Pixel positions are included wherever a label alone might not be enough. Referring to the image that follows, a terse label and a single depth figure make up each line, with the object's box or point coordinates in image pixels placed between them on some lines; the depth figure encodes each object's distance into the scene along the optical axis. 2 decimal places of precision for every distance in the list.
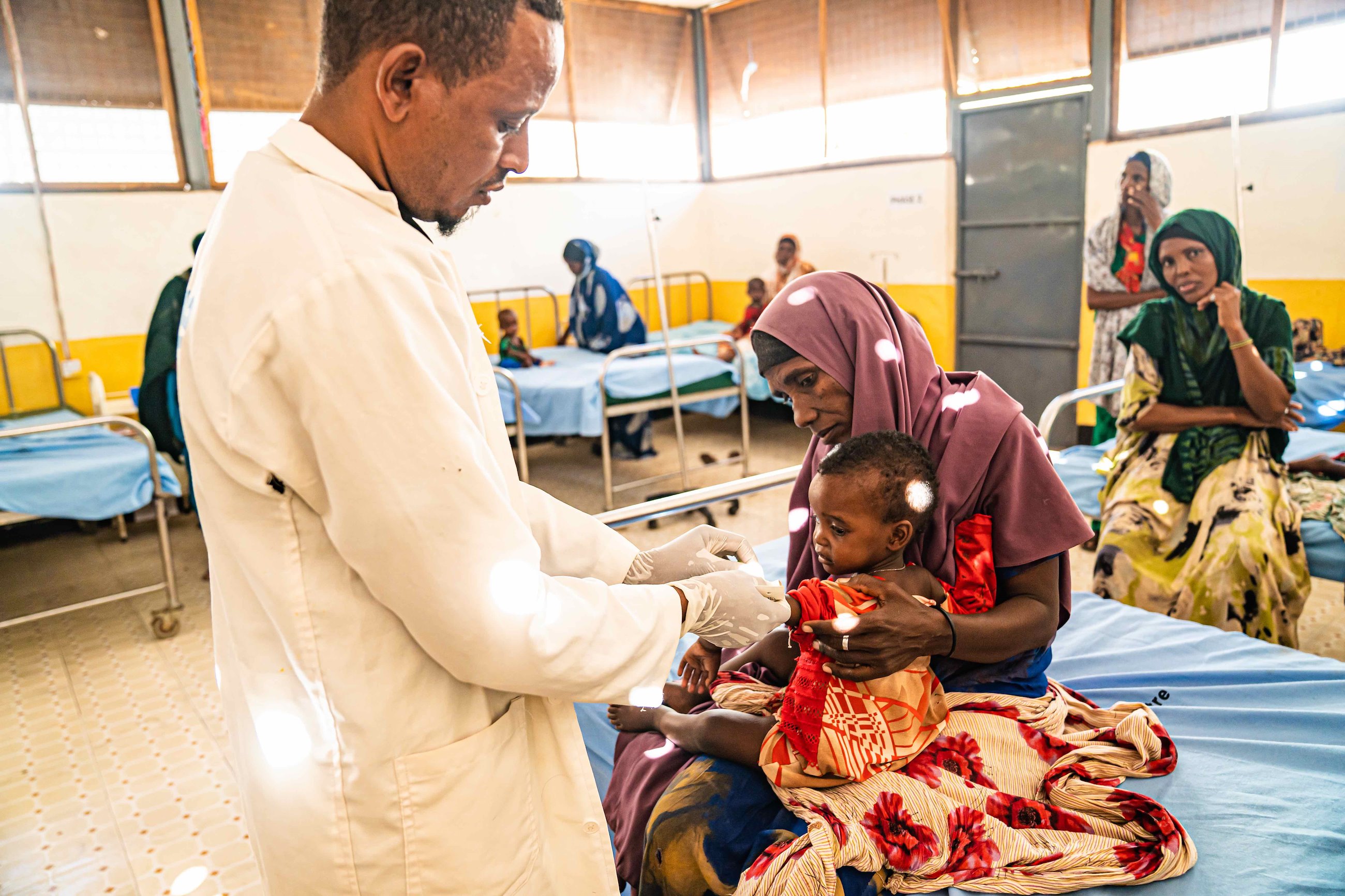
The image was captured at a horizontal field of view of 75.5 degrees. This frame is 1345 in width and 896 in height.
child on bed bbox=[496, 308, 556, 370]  6.49
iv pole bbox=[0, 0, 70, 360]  5.36
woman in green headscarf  2.77
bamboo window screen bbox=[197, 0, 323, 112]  6.19
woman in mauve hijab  1.47
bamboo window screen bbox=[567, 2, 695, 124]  8.08
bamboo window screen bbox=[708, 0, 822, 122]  7.95
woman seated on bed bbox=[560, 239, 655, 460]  6.41
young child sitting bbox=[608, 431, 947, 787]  1.47
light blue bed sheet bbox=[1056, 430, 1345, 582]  2.85
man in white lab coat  0.87
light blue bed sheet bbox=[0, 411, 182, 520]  3.88
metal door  6.30
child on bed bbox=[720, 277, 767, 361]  6.22
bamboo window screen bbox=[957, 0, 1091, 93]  6.06
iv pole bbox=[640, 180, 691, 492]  4.34
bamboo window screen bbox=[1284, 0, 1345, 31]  4.94
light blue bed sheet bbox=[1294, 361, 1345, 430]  4.36
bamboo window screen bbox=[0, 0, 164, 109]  5.52
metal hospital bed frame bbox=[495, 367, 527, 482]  5.04
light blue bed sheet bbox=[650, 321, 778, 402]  6.29
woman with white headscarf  4.44
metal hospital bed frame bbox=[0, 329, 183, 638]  3.84
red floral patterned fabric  1.36
